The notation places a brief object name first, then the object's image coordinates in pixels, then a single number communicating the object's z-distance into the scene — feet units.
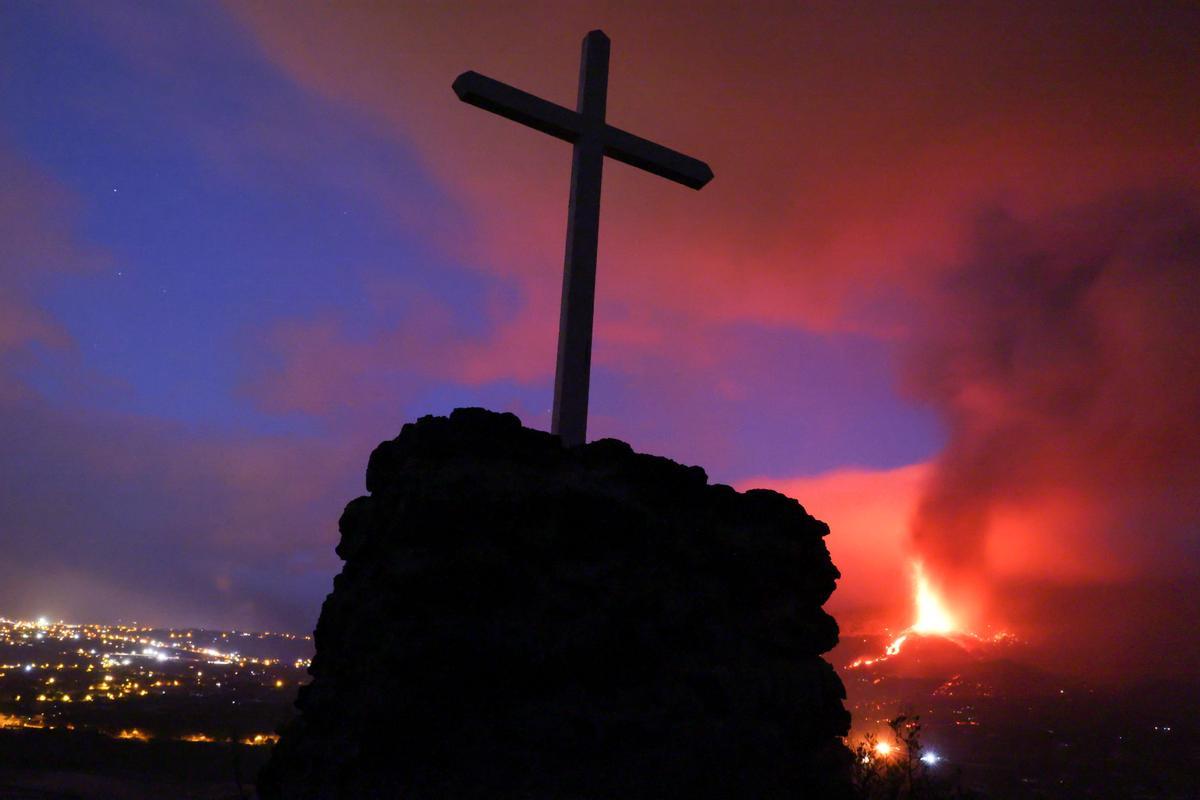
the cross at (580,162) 21.24
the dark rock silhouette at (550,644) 12.65
